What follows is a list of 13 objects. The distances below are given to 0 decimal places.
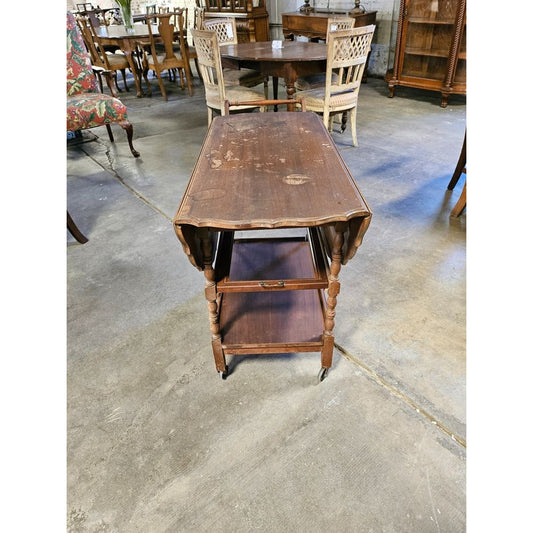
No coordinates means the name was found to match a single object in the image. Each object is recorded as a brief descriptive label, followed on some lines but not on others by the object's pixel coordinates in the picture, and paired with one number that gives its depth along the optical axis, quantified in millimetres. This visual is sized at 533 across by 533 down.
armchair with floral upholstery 2828
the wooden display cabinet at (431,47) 4000
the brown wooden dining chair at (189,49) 5012
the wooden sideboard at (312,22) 4695
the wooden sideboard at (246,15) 5641
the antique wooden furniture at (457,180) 2299
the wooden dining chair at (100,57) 4684
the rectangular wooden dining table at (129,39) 4652
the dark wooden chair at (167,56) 4631
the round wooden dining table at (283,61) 2928
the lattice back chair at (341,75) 2715
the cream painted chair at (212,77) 2902
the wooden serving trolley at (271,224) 993
